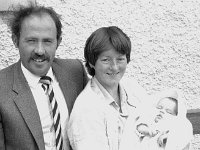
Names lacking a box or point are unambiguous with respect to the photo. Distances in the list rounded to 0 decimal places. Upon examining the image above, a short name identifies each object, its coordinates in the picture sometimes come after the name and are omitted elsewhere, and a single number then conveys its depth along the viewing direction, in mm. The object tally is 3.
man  2221
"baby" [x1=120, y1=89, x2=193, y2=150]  2191
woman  2221
